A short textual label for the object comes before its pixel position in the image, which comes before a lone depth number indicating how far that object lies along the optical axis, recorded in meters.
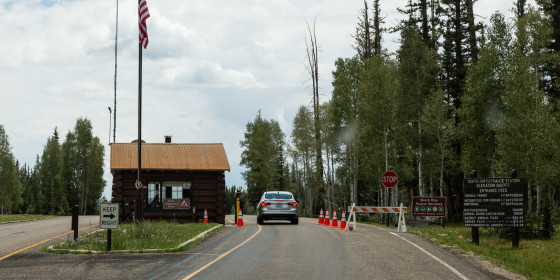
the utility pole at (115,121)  53.30
